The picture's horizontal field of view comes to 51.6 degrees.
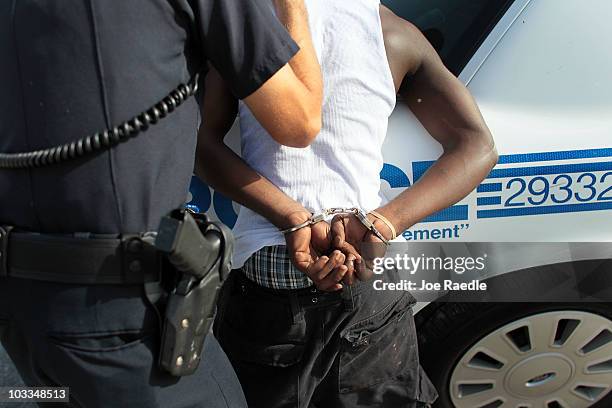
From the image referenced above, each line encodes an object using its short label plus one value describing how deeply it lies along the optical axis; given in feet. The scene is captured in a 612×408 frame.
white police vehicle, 5.33
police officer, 3.15
